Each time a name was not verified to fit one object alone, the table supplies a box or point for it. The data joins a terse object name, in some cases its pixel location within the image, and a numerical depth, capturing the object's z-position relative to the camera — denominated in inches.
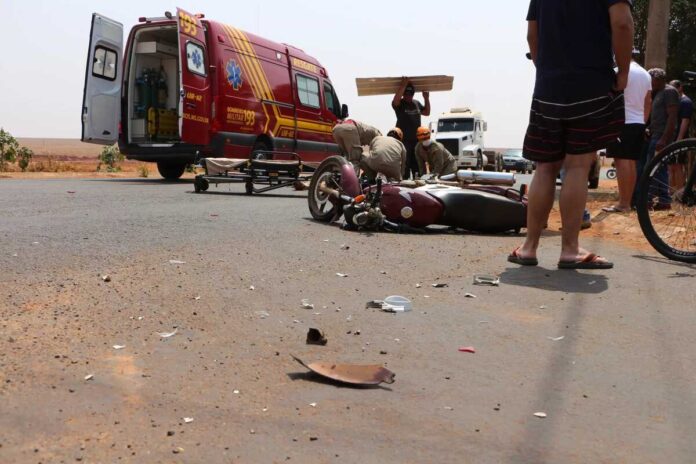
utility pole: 422.0
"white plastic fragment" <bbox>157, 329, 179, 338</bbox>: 116.1
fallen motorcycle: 257.0
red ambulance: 512.1
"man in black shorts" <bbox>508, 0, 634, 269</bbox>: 178.4
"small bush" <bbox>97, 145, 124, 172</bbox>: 920.3
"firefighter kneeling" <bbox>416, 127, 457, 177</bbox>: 373.1
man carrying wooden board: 481.4
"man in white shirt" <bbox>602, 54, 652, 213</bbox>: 290.5
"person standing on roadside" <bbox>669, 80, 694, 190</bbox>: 344.4
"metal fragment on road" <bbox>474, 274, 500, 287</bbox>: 167.5
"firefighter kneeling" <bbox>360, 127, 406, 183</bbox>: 311.1
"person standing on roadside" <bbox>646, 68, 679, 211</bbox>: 331.3
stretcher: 425.4
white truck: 1254.5
